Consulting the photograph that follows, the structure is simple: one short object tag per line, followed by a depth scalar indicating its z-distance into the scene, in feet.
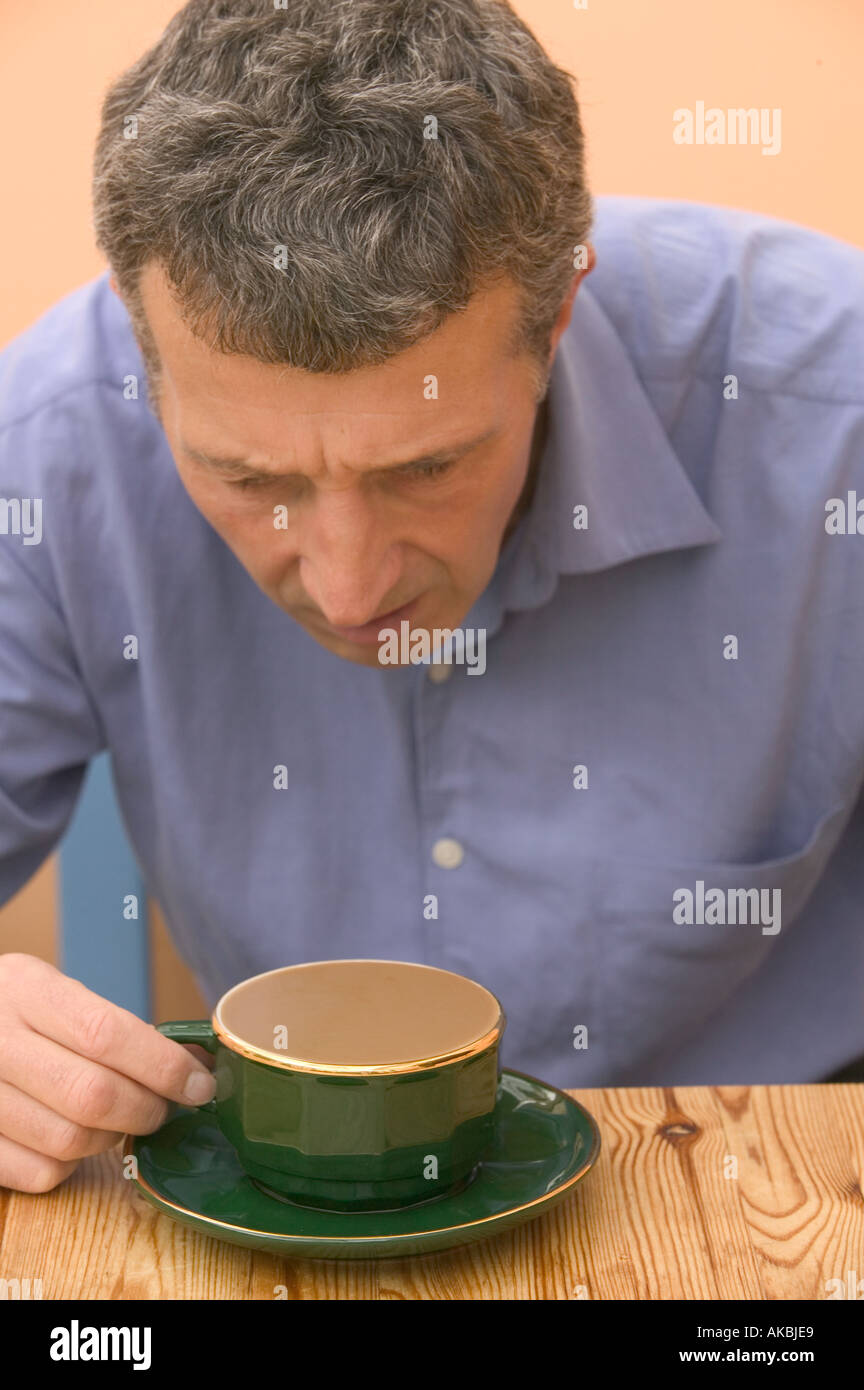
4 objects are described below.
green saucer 1.96
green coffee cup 1.97
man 3.77
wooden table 2.02
